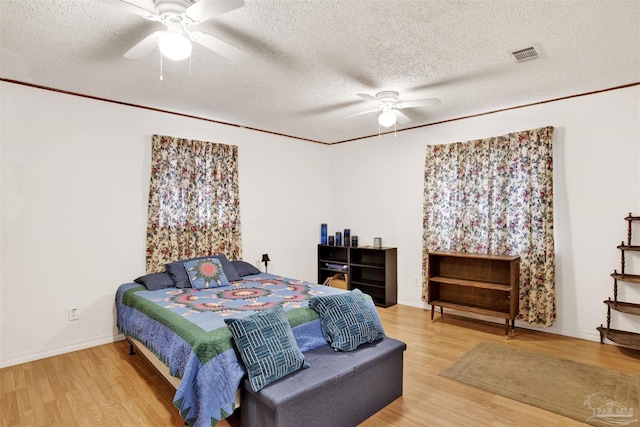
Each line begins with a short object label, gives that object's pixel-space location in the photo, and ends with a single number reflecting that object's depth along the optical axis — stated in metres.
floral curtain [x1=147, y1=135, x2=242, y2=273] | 4.17
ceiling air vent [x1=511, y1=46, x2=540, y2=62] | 2.68
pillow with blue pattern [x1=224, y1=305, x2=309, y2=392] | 2.11
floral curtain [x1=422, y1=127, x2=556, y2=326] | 3.96
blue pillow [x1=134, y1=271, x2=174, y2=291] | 3.64
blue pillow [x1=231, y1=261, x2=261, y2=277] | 4.45
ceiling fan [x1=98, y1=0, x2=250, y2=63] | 1.80
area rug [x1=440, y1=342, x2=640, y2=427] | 2.48
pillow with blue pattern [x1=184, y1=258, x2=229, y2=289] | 3.78
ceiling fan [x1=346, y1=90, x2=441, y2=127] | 3.38
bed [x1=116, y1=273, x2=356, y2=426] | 2.13
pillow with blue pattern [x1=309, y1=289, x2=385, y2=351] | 2.62
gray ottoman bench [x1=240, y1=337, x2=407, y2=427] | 2.02
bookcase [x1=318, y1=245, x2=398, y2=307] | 5.25
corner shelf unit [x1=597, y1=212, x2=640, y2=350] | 3.33
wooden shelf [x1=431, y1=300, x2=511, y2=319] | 3.97
